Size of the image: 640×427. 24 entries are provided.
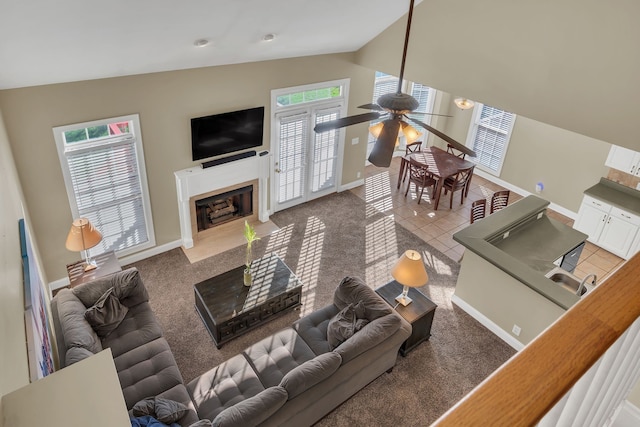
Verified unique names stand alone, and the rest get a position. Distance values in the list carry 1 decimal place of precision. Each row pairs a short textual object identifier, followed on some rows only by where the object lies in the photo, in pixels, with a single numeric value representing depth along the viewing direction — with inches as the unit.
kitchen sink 201.8
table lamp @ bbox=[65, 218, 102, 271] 194.5
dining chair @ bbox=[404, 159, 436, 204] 324.2
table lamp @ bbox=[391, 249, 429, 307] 183.8
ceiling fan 125.3
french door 290.4
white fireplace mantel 250.2
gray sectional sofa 150.1
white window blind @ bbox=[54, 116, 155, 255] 213.9
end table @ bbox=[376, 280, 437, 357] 195.9
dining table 319.0
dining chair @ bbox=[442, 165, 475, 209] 325.1
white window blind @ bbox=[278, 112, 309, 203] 288.5
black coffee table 202.8
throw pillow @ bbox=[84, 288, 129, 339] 179.1
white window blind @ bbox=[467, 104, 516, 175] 353.4
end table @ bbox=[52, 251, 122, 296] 205.3
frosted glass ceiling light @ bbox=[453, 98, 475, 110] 314.0
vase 215.4
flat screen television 243.9
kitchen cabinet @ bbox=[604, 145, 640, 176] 270.5
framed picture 101.0
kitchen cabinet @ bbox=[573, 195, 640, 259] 269.4
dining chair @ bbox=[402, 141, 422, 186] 356.5
